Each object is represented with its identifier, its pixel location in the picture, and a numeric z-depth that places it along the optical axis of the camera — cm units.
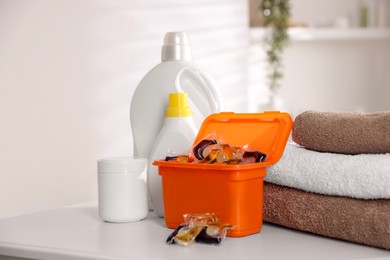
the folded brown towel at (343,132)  127
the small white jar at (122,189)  145
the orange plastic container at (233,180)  132
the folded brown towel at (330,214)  124
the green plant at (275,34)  365
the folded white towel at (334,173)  124
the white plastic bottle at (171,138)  148
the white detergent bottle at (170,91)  155
